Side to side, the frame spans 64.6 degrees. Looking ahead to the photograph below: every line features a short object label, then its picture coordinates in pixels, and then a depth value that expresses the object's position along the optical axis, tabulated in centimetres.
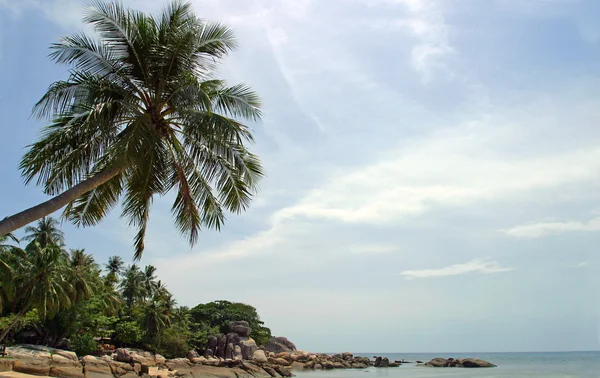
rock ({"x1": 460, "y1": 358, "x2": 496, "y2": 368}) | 5906
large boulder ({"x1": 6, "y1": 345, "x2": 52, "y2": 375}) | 2167
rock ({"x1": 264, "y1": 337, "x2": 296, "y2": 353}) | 5434
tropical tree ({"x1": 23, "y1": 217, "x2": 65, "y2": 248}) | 3797
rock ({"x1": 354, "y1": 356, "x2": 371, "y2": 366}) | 6135
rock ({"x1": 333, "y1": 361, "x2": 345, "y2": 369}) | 5387
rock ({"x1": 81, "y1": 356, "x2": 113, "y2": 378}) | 2523
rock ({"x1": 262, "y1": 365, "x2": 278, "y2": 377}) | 3694
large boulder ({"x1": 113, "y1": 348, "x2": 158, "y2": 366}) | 3095
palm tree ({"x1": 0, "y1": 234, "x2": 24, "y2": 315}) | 2386
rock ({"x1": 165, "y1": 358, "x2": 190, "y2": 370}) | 3346
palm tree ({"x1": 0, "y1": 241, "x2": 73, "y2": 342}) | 2677
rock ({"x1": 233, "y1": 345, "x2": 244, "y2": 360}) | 4426
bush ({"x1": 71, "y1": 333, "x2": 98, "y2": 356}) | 3528
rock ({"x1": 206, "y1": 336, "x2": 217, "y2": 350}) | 4685
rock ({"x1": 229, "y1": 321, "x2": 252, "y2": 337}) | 4866
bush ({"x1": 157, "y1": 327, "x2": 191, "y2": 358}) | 4244
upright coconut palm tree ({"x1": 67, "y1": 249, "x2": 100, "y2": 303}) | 3177
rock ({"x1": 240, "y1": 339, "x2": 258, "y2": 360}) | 4490
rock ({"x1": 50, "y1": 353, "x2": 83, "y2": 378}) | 2279
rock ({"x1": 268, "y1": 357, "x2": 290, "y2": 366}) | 4523
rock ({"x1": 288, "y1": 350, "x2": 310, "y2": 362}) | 4956
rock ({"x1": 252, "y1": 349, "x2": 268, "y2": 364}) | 4338
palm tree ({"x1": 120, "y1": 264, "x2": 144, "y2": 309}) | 5150
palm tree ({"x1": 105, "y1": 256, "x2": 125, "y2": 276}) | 5468
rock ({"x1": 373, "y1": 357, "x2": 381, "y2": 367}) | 6253
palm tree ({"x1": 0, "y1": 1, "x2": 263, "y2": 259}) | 916
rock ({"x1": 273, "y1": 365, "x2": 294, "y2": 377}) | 3881
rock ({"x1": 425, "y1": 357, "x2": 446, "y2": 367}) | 6244
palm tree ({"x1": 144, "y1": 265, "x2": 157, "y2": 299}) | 5390
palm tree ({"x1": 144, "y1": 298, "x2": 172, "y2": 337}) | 4241
